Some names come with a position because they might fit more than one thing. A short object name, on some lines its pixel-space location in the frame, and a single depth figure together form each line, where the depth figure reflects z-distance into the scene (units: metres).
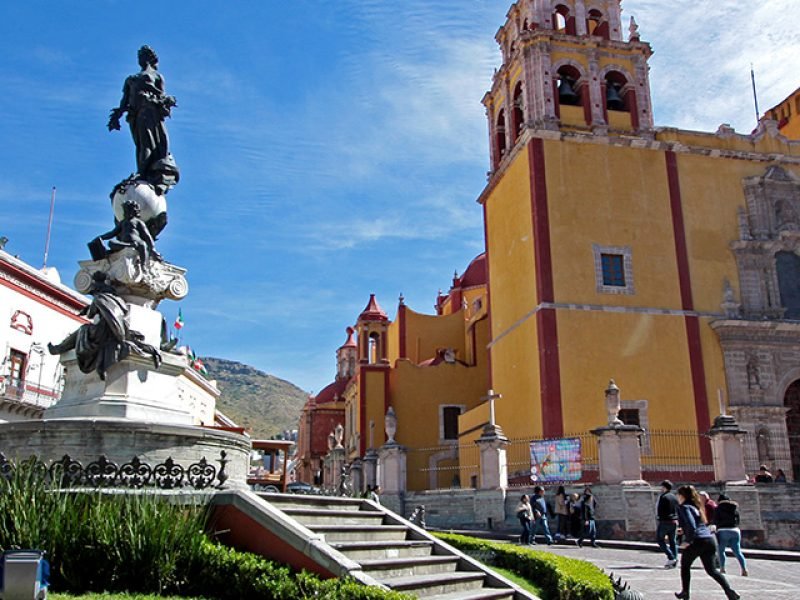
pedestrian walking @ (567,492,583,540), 17.58
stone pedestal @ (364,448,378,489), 28.27
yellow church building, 25.30
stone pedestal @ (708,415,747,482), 19.84
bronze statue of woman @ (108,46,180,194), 11.06
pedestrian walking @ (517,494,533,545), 16.89
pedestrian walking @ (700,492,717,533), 14.15
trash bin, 5.57
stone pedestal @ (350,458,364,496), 30.00
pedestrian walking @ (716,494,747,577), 11.58
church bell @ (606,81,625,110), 29.02
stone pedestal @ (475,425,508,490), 20.62
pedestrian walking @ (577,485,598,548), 16.67
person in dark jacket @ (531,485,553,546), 17.42
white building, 28.00
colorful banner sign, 21.91
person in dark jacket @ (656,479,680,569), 13.05
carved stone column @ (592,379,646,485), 18.66
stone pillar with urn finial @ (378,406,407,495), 24.12
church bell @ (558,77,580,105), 28.98
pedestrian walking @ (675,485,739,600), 8.86
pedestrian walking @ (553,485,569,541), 17.98
